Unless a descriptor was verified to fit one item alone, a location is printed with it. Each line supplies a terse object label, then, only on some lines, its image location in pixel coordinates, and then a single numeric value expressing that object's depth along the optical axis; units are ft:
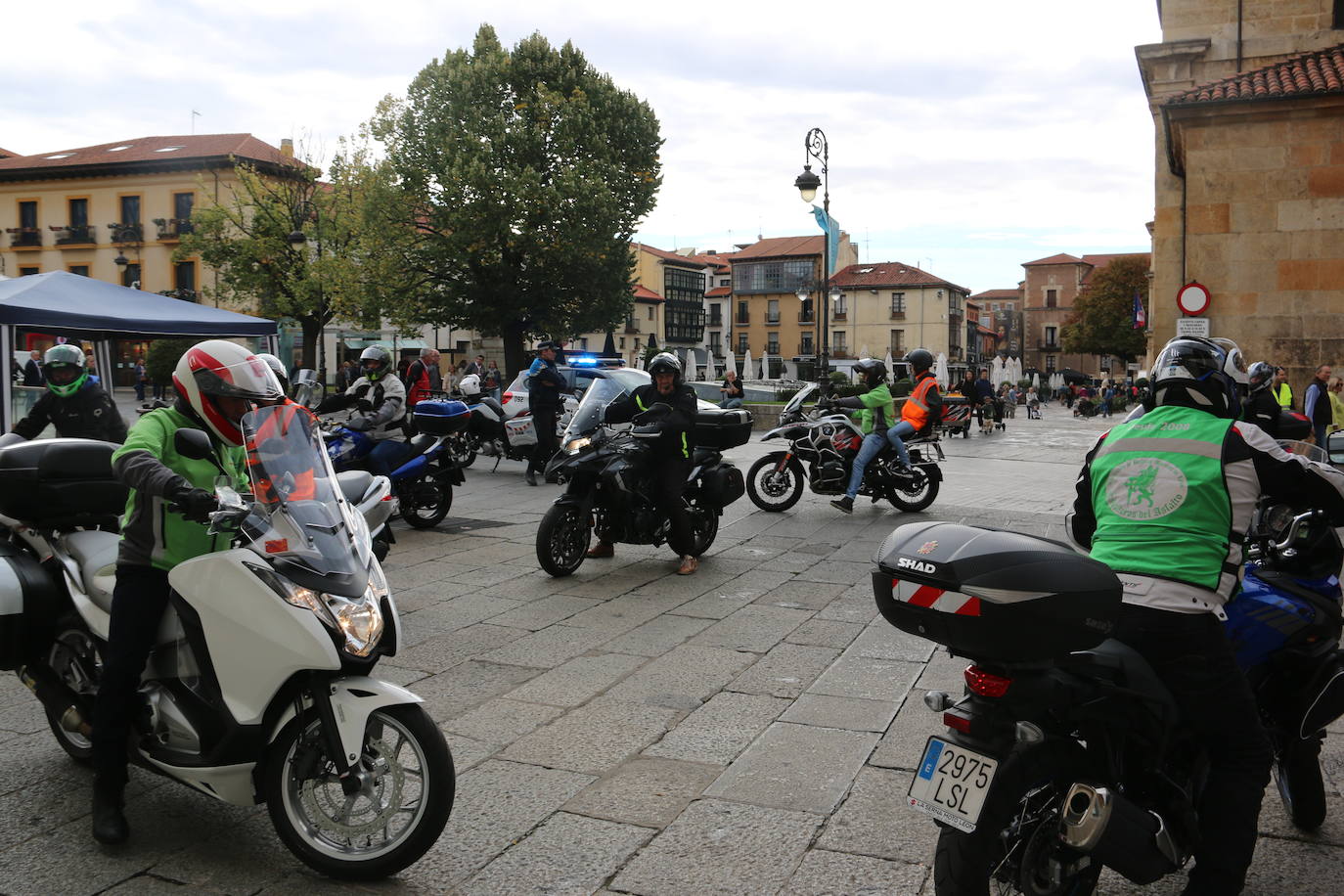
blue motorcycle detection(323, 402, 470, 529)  30.96
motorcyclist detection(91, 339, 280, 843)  10.85
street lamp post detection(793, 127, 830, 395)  67.36
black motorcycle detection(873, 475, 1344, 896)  7.84
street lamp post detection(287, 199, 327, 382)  116.37
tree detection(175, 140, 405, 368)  108.37
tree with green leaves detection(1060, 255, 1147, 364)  252.46
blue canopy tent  39.93
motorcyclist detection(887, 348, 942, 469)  36.04
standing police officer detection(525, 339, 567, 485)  44.93
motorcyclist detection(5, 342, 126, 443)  25.93
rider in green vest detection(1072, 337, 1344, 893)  8.72
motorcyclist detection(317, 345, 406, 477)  31.19
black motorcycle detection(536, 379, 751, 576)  24.85
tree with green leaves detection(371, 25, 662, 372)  105.60
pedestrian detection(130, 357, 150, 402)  114.83
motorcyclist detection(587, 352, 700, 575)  25.54
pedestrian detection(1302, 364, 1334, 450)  41.45
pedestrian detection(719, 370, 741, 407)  84.93
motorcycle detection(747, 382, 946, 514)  36.27
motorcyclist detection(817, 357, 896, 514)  35.53
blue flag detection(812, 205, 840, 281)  61.77
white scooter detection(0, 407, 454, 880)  9.70
